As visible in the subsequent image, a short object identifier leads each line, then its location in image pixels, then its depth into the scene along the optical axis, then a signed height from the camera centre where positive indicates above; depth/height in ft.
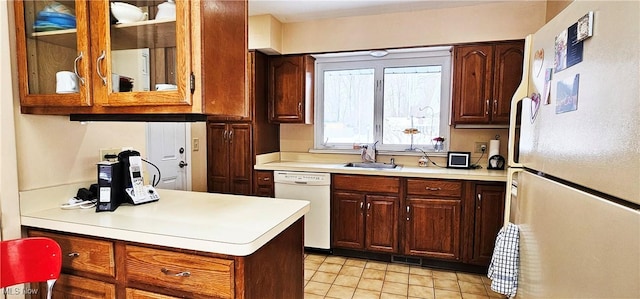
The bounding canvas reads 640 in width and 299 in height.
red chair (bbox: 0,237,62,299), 3.79 -1.69
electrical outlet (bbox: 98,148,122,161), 5.76 -0.53
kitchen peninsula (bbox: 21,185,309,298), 3.67 -1.57
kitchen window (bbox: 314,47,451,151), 11.12 +0.98
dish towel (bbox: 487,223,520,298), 5.12 -2.21
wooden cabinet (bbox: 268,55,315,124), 11.37 +1.30
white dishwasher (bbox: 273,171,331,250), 10.29 -2.37
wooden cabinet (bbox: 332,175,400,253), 9.70 -2.76
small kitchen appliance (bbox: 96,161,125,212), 4.83 -0.98
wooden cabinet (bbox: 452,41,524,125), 9.29 +1.34
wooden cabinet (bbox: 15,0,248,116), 3.90 +0.86
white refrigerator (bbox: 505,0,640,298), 2.33 -0.34
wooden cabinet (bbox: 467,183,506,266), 8.81 -2.59
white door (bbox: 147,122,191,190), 10.65 -1.06
